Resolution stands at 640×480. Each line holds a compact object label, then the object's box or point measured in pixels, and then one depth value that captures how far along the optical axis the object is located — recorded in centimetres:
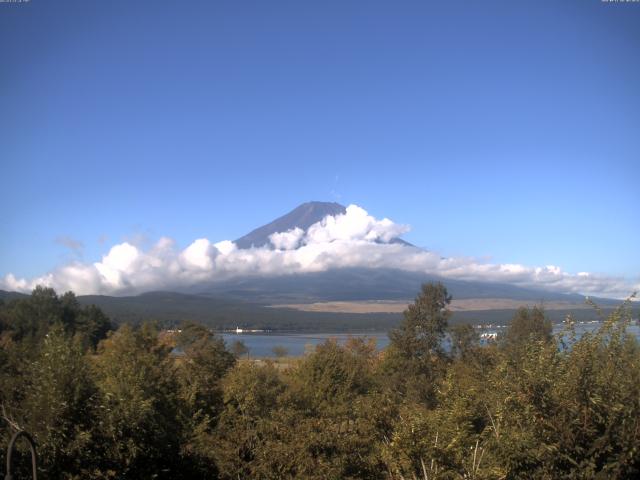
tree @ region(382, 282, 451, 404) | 4572
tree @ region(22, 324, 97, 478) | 1305
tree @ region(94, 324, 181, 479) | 1441
